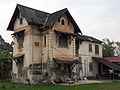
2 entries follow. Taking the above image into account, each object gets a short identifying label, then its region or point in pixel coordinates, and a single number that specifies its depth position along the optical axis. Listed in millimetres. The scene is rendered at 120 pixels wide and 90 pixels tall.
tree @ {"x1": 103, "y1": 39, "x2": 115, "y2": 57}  38740
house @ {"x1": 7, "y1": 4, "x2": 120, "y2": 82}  15244
